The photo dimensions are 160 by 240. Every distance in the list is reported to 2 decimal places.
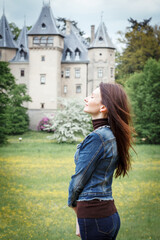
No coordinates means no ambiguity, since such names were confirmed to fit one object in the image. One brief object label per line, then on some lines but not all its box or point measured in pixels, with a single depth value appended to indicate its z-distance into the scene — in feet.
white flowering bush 83.10
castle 132.36
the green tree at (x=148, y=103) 87.71
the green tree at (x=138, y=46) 112.27
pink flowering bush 126.91
